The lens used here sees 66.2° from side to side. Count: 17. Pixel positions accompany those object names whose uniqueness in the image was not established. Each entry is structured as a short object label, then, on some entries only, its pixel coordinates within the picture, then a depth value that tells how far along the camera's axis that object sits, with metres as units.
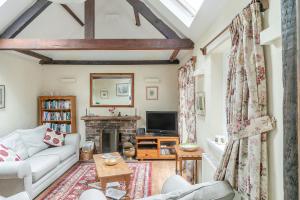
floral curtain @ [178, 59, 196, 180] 3.79
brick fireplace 5.78
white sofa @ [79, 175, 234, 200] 1.58
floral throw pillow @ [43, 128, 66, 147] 4.65
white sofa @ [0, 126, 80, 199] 2.88
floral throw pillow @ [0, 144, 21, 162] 3.12
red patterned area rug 3.40
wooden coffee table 3.04
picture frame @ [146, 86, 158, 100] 5.98
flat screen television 5.41
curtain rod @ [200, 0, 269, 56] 1.42
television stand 5.28
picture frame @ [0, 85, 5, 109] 4.29
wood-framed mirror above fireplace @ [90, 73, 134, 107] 5.93
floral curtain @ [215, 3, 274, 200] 1.43
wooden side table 3.12
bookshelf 5.69
